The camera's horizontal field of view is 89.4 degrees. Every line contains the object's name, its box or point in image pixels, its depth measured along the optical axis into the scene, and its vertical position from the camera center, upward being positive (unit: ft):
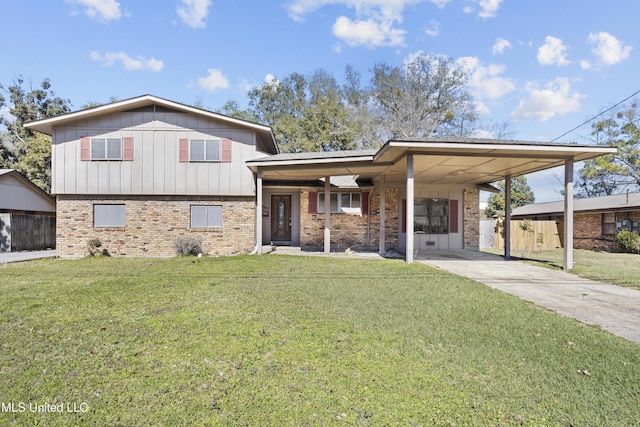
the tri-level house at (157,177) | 38.99 +4.37
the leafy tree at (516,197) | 100.94 +5.57
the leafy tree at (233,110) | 104.31 +33.75
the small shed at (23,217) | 43.06 -0.66
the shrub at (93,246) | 38.17 -4.00
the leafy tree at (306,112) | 85.51 +30.17
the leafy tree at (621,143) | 67.00 +15.37
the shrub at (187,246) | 38.37 -3.95
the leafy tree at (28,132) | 71.05 +20.66
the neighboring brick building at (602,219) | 49.57 -0.73
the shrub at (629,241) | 46.58 -3.84
